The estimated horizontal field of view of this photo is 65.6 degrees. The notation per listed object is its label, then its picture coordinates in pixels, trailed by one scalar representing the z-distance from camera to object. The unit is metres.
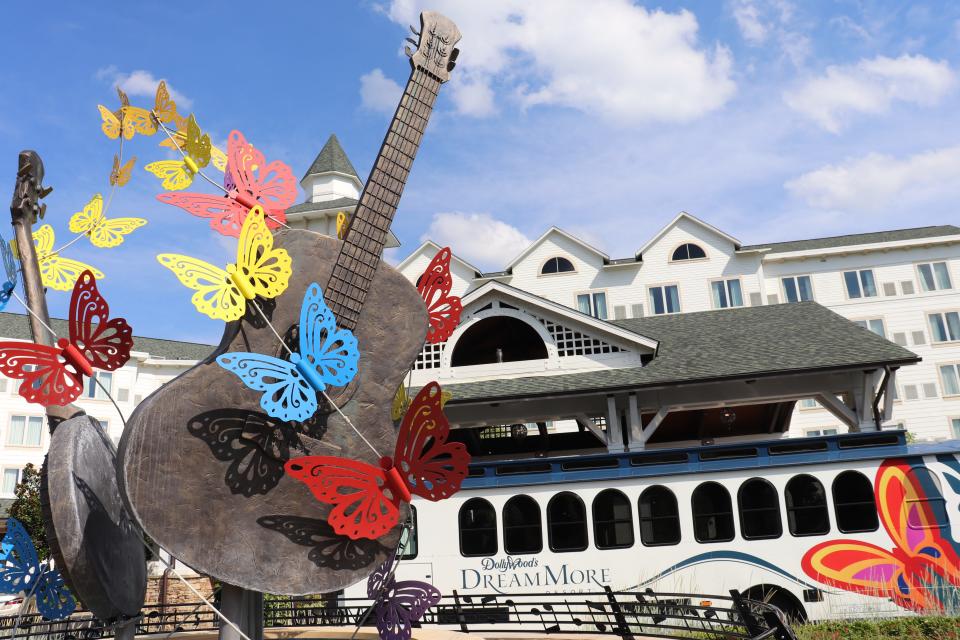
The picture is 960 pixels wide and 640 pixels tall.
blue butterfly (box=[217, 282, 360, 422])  6.12
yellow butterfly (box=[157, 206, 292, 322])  6.27
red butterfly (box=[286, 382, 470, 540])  6.16
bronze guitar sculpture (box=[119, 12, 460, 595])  6.18
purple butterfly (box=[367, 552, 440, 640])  7.43
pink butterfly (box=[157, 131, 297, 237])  7.32
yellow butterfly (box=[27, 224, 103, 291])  8.44
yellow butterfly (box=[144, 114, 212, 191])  7.74
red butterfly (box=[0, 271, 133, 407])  6.89
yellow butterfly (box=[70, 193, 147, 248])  8.61
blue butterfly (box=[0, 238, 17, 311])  7.75
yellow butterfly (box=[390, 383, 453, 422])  8.59
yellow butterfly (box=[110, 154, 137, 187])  8.40
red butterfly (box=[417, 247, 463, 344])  8.66
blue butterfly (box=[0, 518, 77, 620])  7.86
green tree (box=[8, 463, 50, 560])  29.59
